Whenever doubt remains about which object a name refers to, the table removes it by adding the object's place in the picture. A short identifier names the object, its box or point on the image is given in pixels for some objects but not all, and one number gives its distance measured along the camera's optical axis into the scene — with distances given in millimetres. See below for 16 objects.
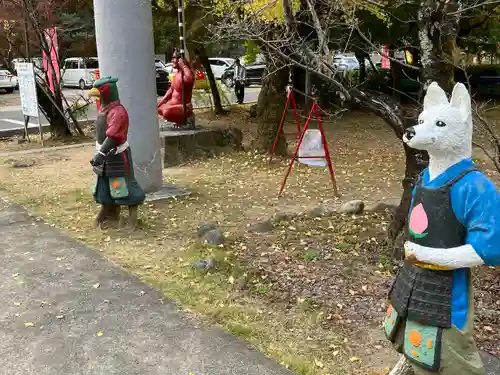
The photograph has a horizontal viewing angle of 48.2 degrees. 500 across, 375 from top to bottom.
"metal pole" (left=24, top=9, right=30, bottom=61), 12750
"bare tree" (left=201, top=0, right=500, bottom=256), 4082
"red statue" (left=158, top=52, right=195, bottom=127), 10234
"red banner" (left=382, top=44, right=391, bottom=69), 21188
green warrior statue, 5723
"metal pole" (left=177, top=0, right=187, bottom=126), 8500
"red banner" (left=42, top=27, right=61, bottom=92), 12781
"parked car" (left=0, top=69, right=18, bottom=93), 27134
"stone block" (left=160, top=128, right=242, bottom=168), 9828
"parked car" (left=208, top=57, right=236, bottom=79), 30112
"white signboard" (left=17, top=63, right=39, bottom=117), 12289
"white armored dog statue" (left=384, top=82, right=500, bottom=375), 2271
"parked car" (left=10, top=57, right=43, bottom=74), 13180
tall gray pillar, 7008
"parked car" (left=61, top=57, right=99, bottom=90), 28125
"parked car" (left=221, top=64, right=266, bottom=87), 27022
